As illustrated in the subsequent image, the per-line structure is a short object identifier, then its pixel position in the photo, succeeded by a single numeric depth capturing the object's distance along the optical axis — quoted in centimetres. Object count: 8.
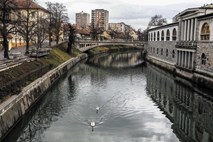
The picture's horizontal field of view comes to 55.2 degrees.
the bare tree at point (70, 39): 5387
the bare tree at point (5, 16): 2593
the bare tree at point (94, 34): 9069
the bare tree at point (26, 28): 3374
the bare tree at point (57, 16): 5377
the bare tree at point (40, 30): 3687
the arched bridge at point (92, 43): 6550
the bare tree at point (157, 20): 8649
